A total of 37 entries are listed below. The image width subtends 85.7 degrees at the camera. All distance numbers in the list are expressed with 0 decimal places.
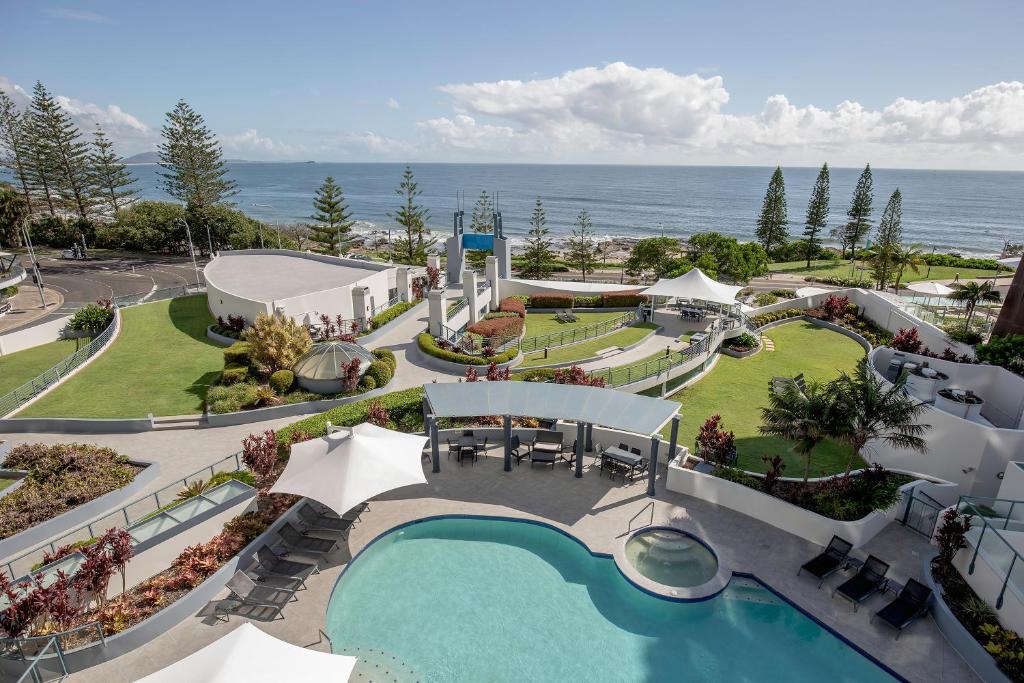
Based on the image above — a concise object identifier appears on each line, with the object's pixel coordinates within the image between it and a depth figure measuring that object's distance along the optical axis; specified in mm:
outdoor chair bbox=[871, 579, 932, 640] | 10352
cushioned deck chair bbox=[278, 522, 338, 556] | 12094
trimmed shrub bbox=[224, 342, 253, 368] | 22141
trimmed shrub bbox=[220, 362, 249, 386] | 20984
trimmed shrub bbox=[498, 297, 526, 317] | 30959
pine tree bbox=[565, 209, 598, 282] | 55438
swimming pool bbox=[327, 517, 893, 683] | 9719
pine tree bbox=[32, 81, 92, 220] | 53406
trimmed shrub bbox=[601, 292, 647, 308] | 33094
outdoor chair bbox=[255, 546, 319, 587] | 11398
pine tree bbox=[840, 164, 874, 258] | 64875
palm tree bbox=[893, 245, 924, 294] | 40094
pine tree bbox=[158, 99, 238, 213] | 54875
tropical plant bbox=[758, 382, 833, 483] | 13469
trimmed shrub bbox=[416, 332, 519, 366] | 23312
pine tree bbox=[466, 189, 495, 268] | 60725
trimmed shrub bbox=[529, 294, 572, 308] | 33531
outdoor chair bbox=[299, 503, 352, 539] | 12711
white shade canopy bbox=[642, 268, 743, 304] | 27922
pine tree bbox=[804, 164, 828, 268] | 63394
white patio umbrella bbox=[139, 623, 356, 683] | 7422
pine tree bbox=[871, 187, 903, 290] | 40469
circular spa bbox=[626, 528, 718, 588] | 11883
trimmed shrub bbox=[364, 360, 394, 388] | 21531
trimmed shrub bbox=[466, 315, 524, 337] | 26375
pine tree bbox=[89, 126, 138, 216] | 57906
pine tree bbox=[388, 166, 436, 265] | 55766
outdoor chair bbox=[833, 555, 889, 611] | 10984
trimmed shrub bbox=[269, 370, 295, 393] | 20619
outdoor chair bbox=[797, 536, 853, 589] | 11622
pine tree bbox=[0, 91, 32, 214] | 54688
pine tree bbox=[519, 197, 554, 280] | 53125
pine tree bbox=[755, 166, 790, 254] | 64438
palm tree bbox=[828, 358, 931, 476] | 13297
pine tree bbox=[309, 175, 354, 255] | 53094
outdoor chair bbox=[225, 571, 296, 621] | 10586
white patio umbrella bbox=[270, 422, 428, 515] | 11812
